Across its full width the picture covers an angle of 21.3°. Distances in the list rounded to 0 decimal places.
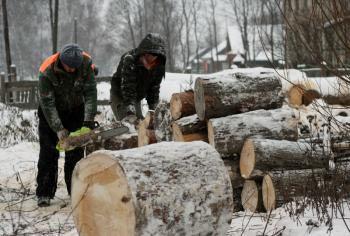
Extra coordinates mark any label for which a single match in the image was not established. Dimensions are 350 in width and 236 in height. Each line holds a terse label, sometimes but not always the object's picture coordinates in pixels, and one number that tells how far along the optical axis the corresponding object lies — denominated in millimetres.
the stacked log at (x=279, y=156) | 9138
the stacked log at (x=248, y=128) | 9737
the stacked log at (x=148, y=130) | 11861
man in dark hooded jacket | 10780
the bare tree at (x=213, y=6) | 97104
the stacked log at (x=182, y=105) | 10897
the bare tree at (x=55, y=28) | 39472
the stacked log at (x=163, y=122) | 11321
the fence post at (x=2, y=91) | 28568
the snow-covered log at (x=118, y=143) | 12450
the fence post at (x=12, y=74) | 33400
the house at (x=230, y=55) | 82343
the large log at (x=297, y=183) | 8401
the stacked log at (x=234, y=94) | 9985
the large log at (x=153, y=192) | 5602
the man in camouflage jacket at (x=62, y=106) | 9919
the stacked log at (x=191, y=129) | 10445
